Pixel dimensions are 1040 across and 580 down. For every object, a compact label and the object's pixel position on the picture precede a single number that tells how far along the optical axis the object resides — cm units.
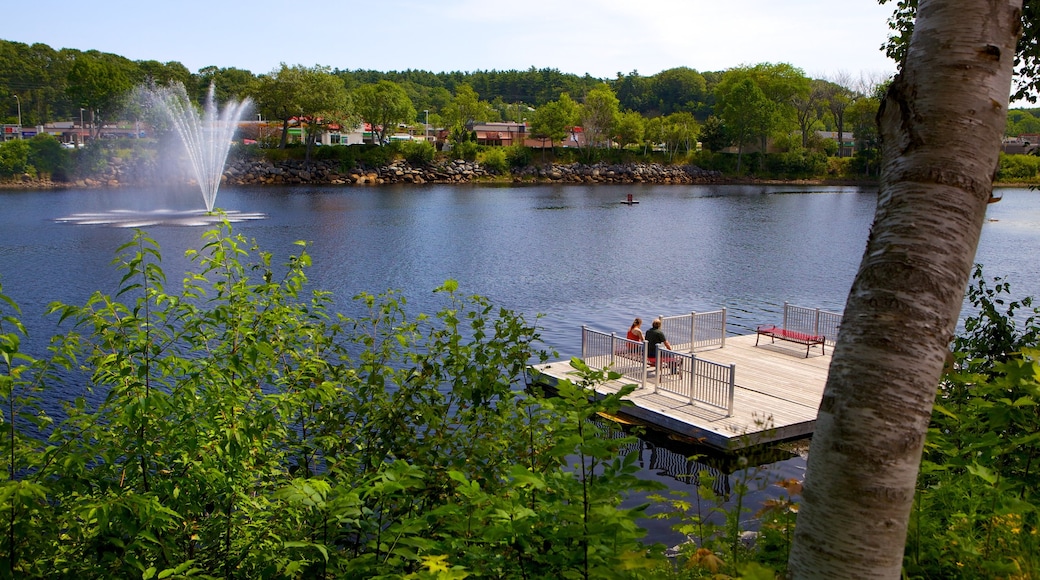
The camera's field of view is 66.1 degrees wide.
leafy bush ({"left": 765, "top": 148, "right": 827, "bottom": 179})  11100
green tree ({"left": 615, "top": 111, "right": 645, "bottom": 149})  11556
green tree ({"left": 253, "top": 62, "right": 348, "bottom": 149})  9381
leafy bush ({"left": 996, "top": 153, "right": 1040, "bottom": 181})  10256
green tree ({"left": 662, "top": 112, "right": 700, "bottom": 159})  11669
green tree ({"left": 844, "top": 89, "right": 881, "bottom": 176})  10806
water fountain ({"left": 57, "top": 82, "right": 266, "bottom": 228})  5475
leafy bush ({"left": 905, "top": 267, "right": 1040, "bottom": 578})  401
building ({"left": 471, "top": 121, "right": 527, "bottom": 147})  12438
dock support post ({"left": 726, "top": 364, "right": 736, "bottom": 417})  1394
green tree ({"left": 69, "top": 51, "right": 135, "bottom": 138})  9244
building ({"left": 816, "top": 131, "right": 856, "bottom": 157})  12956
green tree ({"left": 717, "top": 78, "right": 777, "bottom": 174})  10994
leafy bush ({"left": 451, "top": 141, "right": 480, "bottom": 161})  10662
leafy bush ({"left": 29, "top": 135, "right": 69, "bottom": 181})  8488
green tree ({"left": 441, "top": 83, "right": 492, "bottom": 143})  11088
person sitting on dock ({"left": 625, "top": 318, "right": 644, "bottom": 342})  1741
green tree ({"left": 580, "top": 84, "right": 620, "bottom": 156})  11425
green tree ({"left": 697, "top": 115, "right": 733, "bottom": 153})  11619
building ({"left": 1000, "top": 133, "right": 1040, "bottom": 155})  14012
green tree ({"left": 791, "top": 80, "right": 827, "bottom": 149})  12125
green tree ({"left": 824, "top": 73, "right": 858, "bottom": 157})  12131
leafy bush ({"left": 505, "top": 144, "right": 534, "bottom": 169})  10761
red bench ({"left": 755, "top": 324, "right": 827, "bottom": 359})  1845
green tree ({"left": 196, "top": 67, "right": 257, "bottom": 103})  12356
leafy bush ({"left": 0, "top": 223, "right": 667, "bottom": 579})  383
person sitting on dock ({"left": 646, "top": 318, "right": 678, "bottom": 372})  1653
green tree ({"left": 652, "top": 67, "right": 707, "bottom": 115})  19462
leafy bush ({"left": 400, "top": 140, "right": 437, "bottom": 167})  10175
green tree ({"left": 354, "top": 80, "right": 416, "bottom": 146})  10375
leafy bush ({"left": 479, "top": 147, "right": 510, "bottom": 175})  10519
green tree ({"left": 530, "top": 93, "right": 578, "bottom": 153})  11044
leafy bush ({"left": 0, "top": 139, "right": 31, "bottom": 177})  8262
